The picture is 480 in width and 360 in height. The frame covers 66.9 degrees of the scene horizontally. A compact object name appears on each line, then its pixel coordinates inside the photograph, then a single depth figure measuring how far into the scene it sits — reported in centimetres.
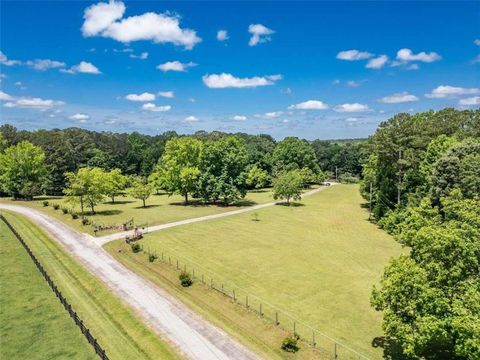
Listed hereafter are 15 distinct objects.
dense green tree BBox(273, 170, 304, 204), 8188
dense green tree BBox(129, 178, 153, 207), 7406
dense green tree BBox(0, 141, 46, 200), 7806
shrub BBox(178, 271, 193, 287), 3416
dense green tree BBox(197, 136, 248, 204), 7600
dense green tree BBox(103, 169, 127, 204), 6752
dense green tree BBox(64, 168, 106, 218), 6157
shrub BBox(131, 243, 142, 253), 4334
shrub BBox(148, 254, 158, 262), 4028
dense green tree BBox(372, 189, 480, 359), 1872
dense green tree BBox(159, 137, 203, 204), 7694
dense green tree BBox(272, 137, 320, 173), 12244
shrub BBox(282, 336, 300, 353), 2406
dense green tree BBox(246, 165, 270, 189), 11112
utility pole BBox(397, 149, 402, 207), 6135
